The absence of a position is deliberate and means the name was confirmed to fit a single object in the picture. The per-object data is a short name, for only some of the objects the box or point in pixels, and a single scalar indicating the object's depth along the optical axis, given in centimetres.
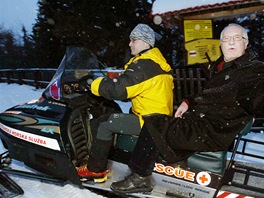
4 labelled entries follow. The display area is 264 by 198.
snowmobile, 276
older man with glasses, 206
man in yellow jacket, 242
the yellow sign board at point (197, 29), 601
